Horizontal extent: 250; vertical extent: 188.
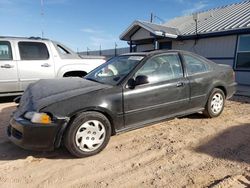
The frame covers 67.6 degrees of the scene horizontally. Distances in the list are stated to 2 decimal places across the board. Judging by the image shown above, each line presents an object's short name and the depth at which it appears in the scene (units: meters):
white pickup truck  5.24
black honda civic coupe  2.61
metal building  8.70
